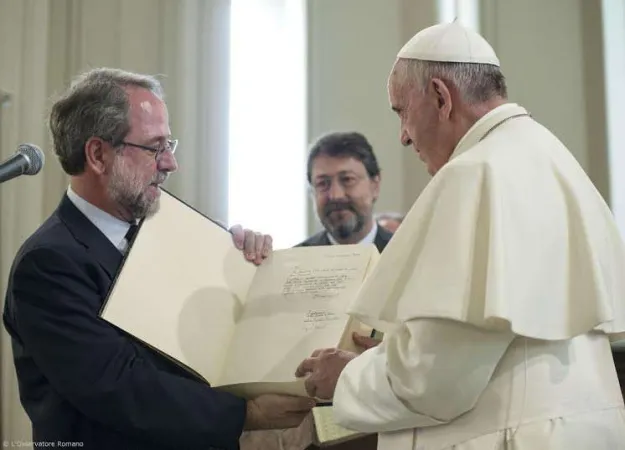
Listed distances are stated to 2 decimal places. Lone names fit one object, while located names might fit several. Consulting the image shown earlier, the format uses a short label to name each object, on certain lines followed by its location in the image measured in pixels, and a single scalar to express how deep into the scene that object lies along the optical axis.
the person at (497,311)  2.02
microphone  2.33
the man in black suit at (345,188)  4.47
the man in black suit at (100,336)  2.53
